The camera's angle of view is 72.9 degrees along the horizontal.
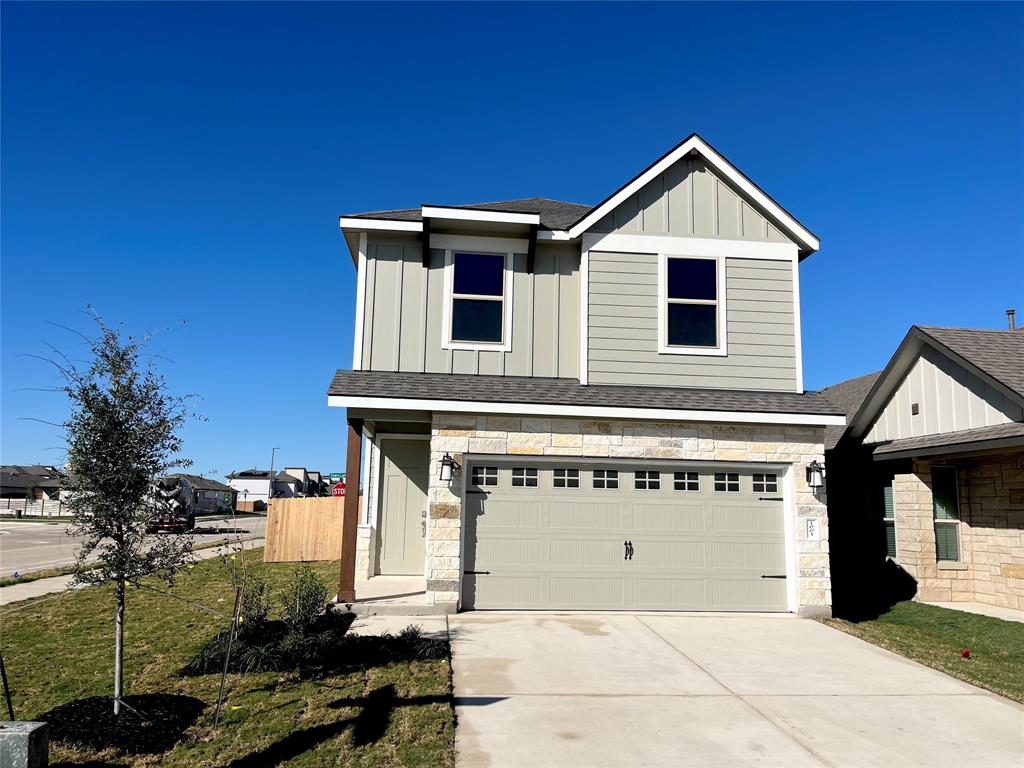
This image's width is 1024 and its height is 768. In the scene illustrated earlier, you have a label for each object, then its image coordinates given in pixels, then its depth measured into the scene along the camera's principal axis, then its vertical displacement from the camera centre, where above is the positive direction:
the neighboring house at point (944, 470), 11.06 +0.45
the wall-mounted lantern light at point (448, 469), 10.02 +0.25
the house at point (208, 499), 48.90 -1.30
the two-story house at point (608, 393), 10.25 +1.42
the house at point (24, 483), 68.50 -0.45
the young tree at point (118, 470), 5.71 +0.08
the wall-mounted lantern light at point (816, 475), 10.56 +0.27
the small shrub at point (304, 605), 7.82 -1.42
